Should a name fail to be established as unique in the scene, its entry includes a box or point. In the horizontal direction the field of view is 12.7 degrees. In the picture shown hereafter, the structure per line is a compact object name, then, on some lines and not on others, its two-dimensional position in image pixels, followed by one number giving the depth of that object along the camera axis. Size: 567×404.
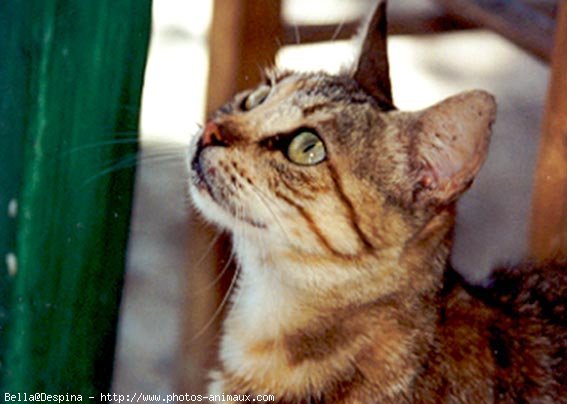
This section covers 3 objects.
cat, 1.01
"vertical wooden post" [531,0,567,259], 1.09
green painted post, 0.96
